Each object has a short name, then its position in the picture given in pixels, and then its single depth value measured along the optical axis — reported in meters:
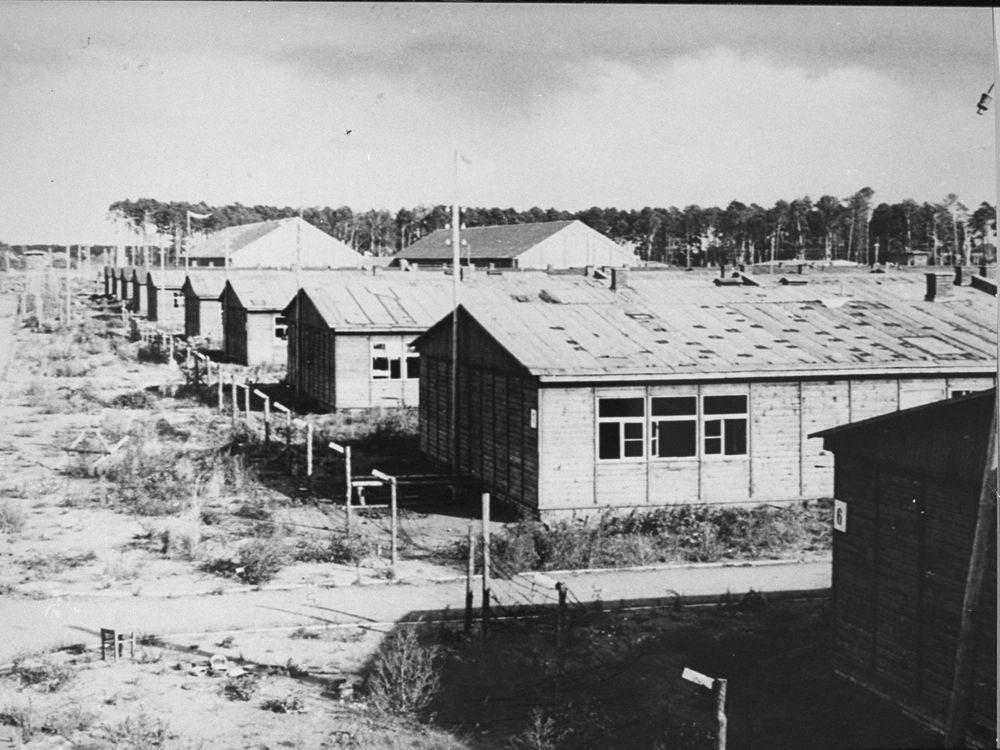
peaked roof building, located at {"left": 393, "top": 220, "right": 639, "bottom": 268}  71.12
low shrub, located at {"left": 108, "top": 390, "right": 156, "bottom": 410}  32.19
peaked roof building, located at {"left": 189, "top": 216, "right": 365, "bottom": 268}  75.50
